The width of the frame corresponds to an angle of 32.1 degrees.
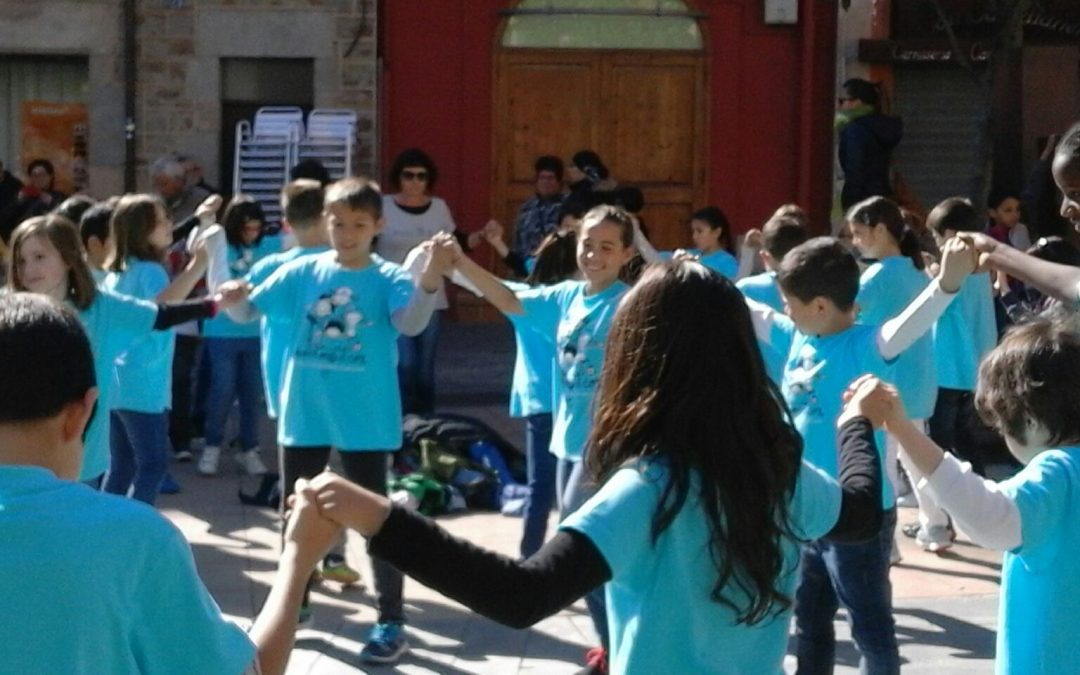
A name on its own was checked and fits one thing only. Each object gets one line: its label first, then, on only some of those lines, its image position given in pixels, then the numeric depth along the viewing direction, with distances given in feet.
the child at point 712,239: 30.17
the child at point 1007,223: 39.32
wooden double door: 55.06
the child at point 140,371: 24.20
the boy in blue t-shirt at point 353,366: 21.43
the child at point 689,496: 9.65
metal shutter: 55.77
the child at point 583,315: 20.77
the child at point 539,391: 24.20
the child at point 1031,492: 11.28
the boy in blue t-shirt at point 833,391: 16.78
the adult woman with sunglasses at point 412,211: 39.88
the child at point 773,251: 23.38
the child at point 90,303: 20.15
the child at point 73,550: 8.34
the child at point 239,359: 32.78
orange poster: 53.98
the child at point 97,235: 24.89
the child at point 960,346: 28.02
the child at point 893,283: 24.17
